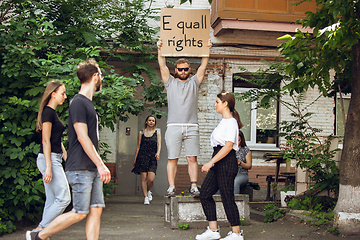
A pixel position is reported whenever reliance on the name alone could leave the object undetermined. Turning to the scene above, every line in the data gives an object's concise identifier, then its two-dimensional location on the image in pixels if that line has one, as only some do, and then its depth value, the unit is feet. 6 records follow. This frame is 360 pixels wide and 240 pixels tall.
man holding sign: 15.96
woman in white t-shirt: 14.01
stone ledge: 17.10
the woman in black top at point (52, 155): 12.48
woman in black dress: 27.30
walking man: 10.56
